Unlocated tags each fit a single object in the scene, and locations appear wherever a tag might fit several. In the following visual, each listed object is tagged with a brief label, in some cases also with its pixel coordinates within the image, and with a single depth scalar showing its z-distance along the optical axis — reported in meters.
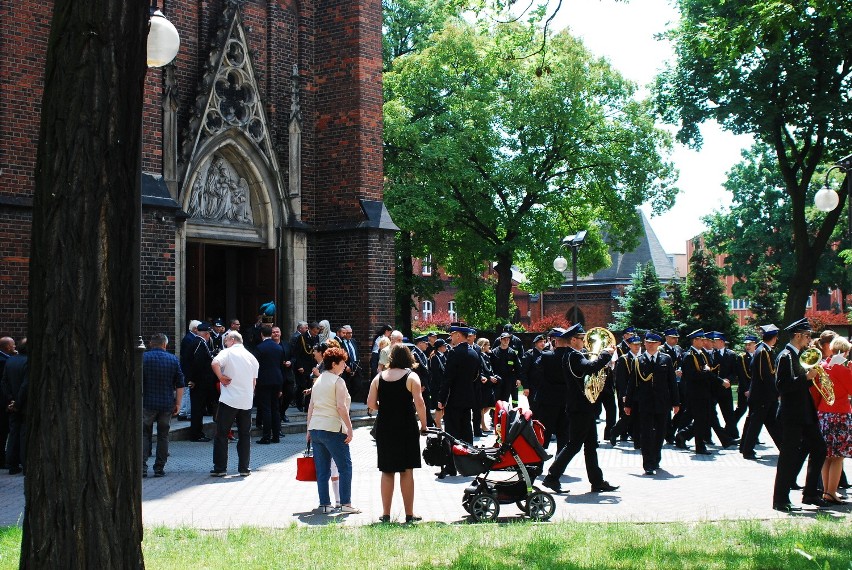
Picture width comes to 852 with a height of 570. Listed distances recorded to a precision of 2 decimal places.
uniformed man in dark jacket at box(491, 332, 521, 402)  18.34
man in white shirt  12.34
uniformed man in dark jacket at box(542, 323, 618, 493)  11.43
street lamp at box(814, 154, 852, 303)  19.58
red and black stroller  9.59
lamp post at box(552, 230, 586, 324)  30.27
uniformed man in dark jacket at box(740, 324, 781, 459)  14.55
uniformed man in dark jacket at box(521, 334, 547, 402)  18.19
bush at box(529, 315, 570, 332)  45.13
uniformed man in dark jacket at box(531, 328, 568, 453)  12.38
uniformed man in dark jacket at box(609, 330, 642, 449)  14.56
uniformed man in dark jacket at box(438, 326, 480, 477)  13.58
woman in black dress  9.51
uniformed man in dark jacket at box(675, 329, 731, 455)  15.52
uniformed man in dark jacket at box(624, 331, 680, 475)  13.03
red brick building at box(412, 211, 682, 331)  67.38
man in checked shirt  12.62
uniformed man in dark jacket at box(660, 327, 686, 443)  16.84
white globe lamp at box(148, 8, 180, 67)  8.60
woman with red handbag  9.98
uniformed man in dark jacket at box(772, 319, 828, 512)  10.10
